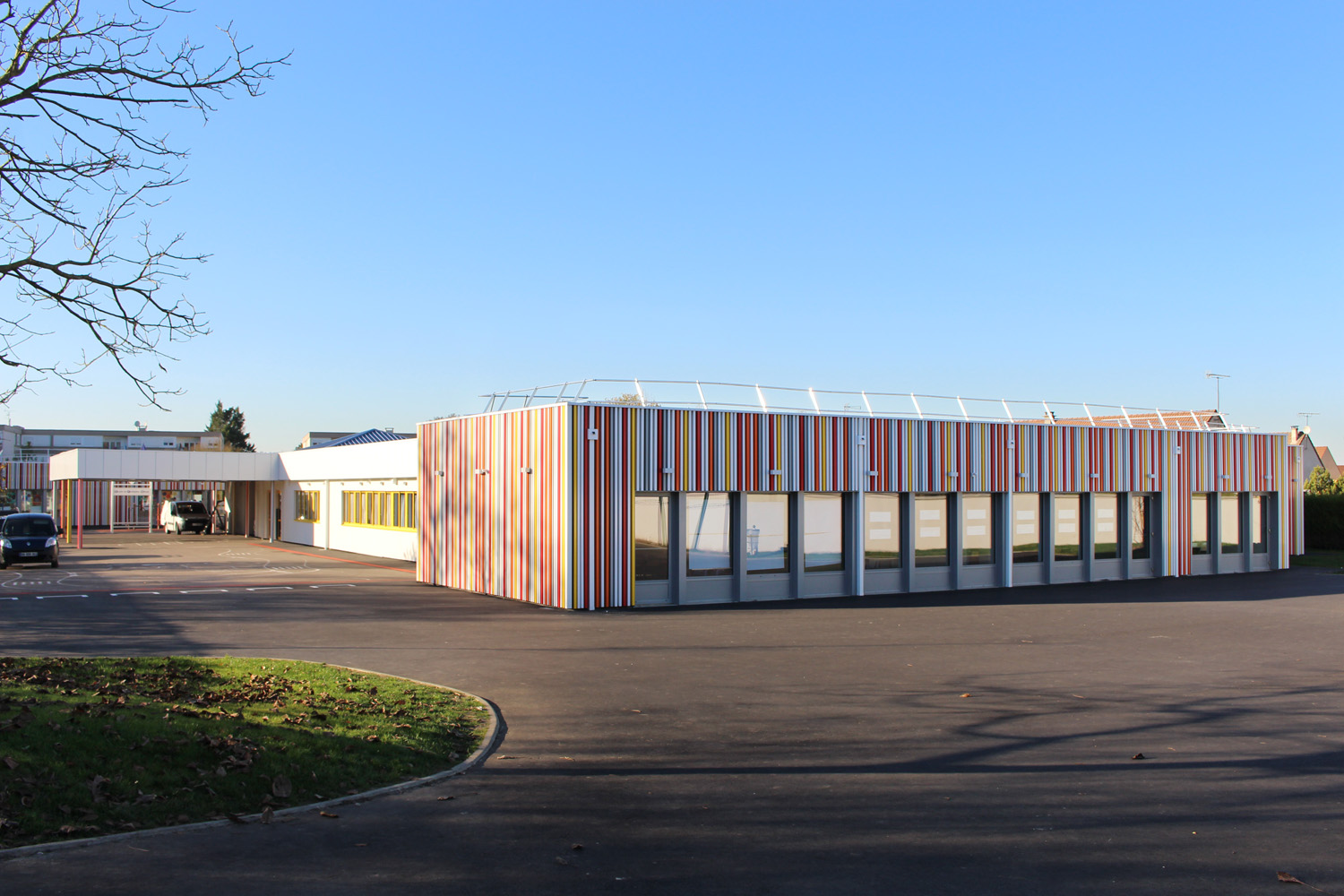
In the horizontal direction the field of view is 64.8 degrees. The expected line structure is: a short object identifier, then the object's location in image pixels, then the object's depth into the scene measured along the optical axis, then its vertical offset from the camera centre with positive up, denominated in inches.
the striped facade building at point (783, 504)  828.6 -22.3
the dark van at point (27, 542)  1171.3 -62.3
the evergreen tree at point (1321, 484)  2014.1 -16.3
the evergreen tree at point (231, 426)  4370.1 +244.4
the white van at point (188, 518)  2151.8 -68.1
